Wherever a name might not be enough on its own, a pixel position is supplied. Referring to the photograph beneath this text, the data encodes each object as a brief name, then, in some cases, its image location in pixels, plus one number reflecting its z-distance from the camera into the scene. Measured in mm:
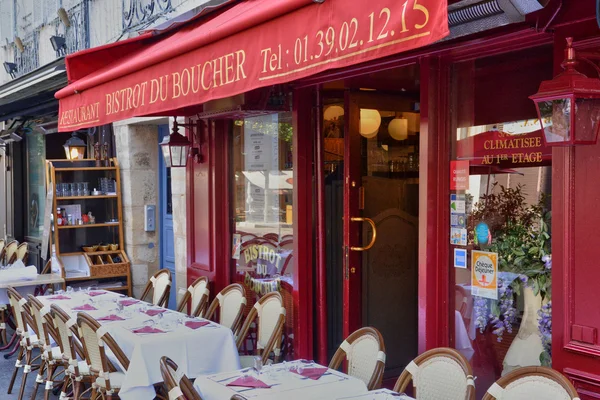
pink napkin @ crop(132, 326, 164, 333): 5570
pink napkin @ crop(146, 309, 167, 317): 6320
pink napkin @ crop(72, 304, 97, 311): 6676
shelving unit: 9609
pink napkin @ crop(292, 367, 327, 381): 4316
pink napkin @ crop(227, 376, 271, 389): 4104
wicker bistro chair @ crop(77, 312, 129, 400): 5246
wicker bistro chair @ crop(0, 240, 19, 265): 12109
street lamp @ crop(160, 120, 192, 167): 7367
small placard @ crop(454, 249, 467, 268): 4867
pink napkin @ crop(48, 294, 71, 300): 7320
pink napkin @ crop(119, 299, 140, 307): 6905
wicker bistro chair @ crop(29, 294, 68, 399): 6094
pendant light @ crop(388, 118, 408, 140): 6797
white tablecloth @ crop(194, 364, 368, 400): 3971
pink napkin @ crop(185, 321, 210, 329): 5746
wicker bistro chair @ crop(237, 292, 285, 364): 5957
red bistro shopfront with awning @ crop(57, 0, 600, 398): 3844
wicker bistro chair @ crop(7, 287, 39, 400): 6641
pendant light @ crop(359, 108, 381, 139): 6504
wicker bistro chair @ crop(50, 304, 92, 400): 5691
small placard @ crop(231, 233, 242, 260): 7452
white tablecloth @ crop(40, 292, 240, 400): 5238
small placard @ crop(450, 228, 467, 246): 4883
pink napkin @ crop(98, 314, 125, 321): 6090
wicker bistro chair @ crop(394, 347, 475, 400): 4078
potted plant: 4348
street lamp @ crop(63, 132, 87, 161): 10156
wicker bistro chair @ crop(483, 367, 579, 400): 3525
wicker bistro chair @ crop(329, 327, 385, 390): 4582
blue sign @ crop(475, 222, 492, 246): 4778
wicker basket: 9562
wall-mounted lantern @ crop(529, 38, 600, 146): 3465
